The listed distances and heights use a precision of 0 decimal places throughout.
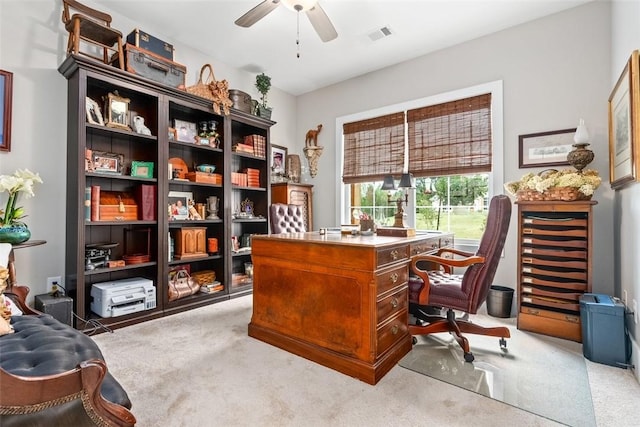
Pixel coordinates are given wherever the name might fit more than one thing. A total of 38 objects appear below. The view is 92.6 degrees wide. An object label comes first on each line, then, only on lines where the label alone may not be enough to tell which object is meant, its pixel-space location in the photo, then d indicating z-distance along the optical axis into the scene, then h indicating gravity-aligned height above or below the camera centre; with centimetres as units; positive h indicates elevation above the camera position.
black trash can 313 -90
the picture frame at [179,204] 337 +11
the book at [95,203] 272 +10
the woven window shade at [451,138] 355 +95
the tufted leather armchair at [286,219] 345 -6
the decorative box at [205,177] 350 +43
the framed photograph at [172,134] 331 +87
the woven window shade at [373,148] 423 +96
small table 210 -39
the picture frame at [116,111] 282 +96
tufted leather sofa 94 -58
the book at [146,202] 304 +12
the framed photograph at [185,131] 343 +96
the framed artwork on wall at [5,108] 245 +85
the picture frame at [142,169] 304 +45
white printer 271 -77
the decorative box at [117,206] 284 +7
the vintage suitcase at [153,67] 287 +146
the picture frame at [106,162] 282 +49
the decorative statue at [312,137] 504 +127
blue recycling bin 212 -85
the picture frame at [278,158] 490 +92
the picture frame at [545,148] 304 +69
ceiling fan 238 +164
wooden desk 190 -58
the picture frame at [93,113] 268 +90
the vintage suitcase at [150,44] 291 +169
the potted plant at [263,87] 416 +177
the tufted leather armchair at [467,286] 212 -53
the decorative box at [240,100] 380 +144
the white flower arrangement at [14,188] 217 +18
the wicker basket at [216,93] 341 +138
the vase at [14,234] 211 -14
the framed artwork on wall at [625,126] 197 +65
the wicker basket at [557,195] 258 +17
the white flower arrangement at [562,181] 254 +29
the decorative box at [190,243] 340 -33
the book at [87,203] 264 +9
